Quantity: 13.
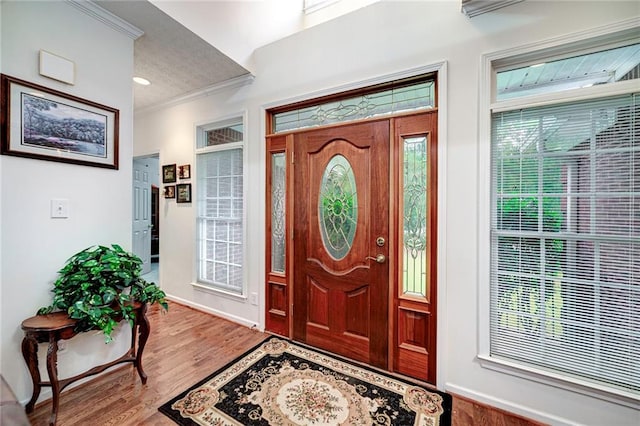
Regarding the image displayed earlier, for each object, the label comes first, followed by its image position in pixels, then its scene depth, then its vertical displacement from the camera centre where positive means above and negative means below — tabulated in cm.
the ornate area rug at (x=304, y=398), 157 -127
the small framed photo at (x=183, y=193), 327 +24
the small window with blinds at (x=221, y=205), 296 +7
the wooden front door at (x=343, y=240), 207 -25
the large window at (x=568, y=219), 144 -4
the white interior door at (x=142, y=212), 470 -2
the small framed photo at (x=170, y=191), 342 +27
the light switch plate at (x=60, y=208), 173 +2
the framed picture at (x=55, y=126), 155 +58
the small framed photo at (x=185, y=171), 327 +52
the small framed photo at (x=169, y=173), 340 +51
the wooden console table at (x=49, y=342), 148 -78
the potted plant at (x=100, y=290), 156 -53
